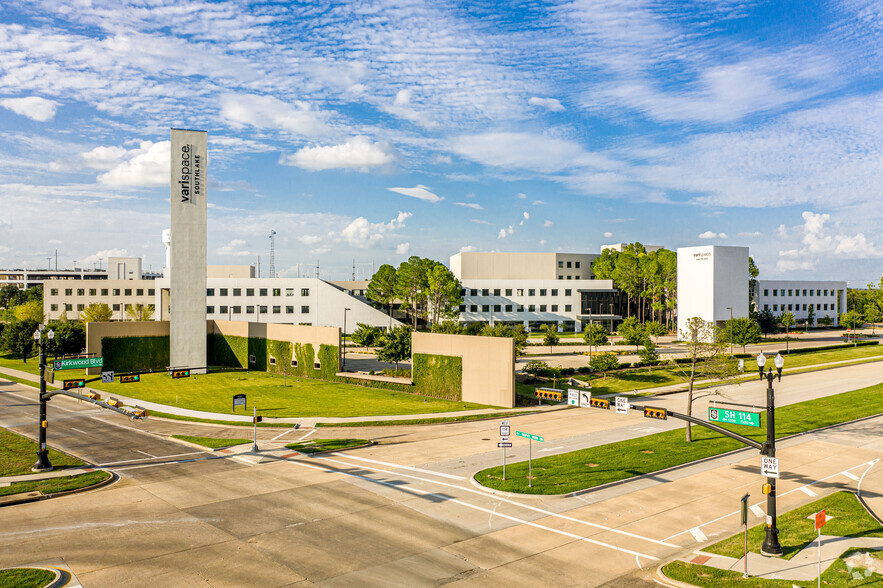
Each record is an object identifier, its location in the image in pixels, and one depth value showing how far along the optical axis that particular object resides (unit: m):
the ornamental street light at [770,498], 19.23
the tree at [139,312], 104.62
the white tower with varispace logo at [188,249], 65.69
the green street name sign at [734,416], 22.35
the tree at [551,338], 81.69
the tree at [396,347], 59.72
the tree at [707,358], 36.34
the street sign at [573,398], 28.45
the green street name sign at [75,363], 33.59
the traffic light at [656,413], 24.50
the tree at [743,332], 76.19
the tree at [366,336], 69.62
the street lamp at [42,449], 29.33
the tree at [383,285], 110.12
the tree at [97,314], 95.22
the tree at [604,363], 60.06
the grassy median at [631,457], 27.08
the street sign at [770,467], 19.88
